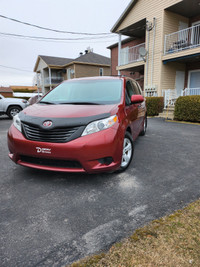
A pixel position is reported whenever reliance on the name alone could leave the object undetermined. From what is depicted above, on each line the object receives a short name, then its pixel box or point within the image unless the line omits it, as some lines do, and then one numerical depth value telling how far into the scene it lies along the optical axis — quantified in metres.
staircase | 10.52
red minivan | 2.50
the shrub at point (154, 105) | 10.87
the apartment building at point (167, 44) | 11.82
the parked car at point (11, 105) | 10.27
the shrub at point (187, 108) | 8.41
